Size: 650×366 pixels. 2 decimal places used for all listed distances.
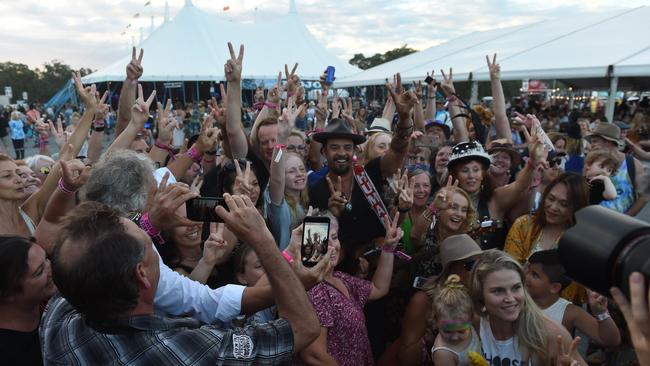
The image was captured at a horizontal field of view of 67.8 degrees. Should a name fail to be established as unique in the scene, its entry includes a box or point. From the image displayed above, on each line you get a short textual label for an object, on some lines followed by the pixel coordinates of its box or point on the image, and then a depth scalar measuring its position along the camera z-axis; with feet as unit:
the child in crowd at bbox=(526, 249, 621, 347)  8.15
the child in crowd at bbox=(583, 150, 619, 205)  11.35
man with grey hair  5.98
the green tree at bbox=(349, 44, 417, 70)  214.22
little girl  7.23
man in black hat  10.69
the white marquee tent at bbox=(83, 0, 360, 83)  73.72
